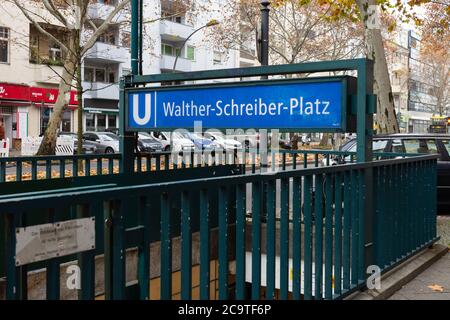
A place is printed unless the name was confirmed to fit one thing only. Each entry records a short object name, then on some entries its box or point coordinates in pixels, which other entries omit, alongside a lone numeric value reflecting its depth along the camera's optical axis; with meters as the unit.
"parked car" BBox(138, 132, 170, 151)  32.97
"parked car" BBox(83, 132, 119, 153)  30.09
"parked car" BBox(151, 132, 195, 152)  33.56
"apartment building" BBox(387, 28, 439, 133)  70.00
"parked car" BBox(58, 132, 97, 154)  29.75
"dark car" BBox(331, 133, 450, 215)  10.07
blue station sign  4.12
